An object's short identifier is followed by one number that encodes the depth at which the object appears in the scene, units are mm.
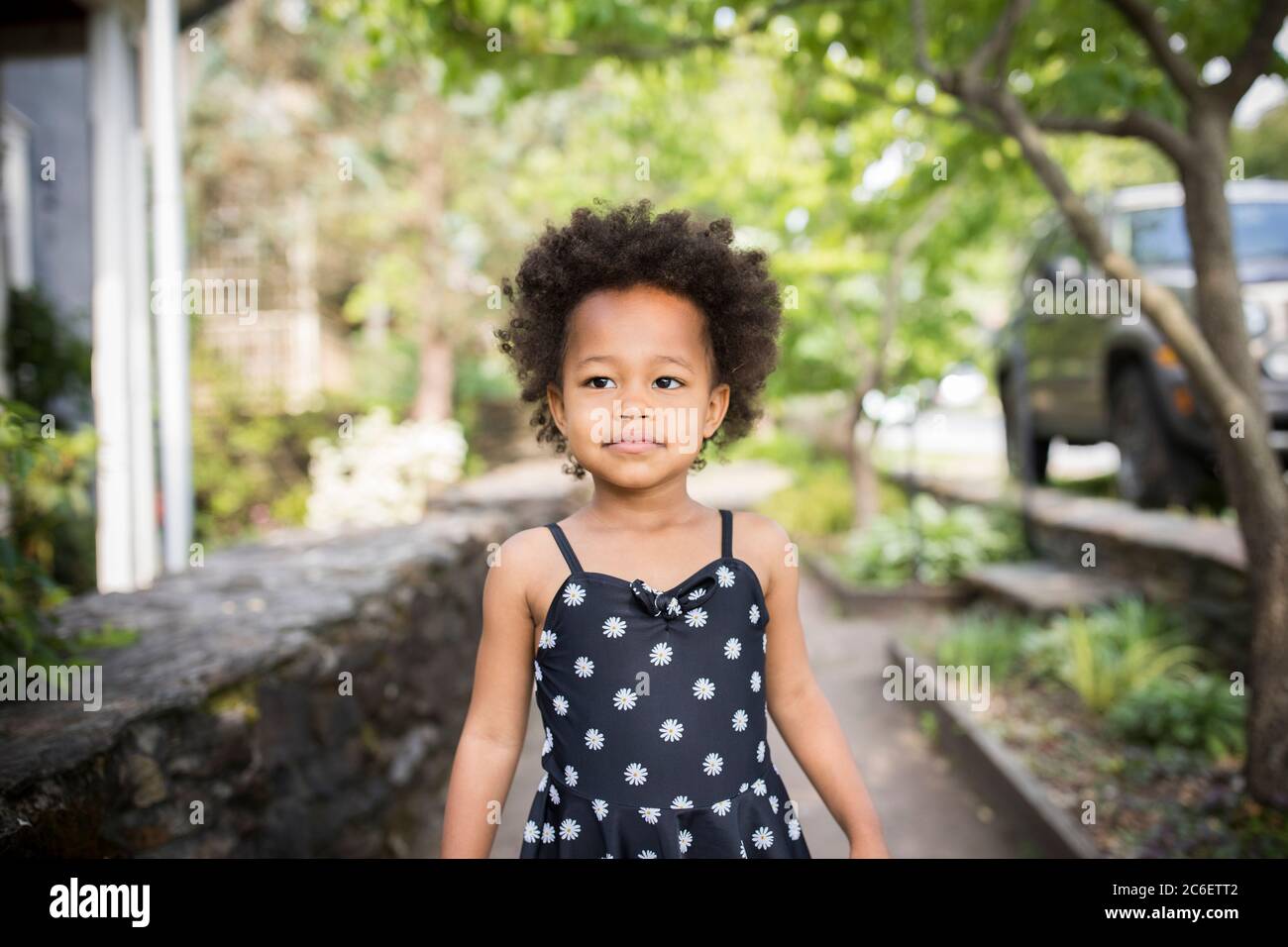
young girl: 1606
